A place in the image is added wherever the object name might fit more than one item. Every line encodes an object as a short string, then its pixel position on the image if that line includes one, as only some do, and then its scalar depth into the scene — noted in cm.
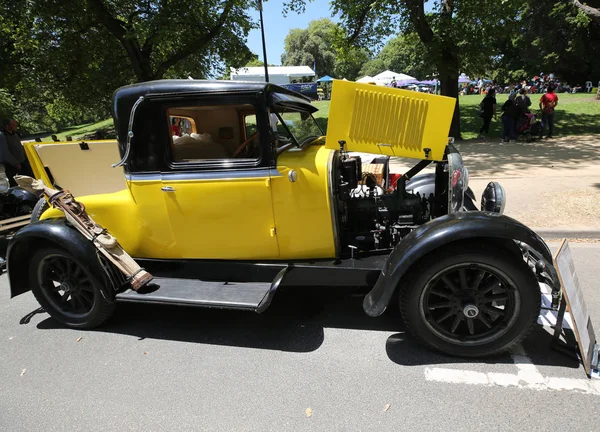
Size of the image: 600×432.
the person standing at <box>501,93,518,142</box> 1132
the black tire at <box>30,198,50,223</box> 398
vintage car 262
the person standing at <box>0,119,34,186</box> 750
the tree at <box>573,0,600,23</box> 1049
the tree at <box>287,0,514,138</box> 1054
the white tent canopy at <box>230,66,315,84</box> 3600
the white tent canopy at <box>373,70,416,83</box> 3218
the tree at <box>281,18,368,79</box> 6800
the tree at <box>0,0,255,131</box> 1066
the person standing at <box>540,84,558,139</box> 1099
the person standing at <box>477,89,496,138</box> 1255
